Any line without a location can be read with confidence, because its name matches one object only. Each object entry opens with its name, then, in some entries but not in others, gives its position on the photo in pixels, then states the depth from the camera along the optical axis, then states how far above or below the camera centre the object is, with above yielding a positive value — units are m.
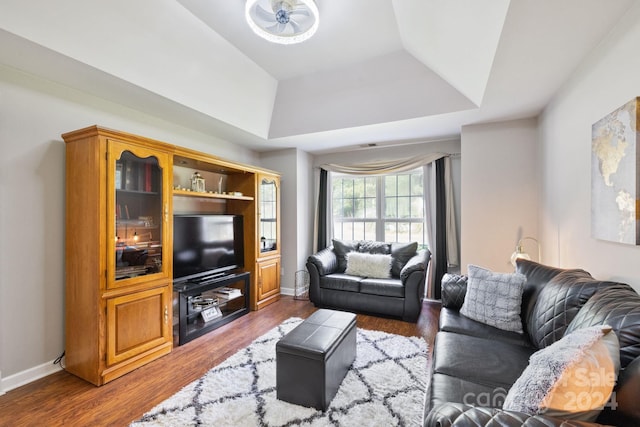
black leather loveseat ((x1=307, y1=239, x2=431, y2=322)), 3.39 -0.84
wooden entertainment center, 2.21 -0.30
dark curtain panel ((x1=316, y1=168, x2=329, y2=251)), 4.91 +0.06
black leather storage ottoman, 1.81 -0.99
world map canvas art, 1.46 +0.21
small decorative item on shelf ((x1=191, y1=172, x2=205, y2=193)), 3.42 +0.41
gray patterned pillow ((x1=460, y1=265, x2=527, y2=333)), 2.06 -0.65
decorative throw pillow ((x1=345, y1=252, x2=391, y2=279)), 3.83 -0.68
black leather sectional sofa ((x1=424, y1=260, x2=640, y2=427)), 0.89 -0.64
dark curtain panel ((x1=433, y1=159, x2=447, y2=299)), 4.14 -0.21
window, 4.51 +0.14
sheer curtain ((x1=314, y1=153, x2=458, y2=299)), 4.08 +0.08
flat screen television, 3.07 -0.34
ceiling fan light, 2.04 +1.48
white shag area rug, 1.75 -1.24
